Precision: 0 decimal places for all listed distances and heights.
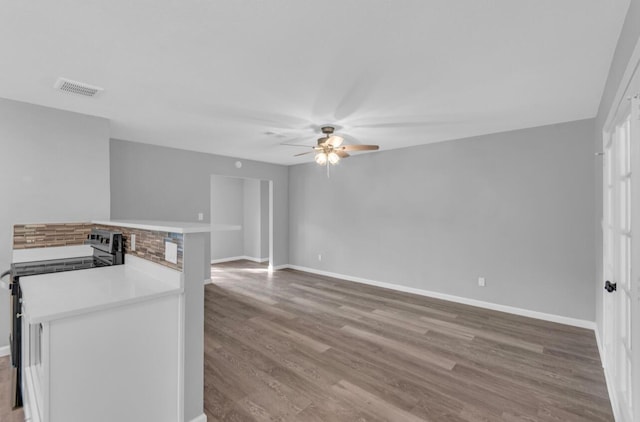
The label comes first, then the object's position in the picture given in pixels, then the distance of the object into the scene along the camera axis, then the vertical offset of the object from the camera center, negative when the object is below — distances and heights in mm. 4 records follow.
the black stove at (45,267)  1889 -423
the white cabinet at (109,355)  1316 -734
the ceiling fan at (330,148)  3375 +737
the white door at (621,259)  1335 -317
